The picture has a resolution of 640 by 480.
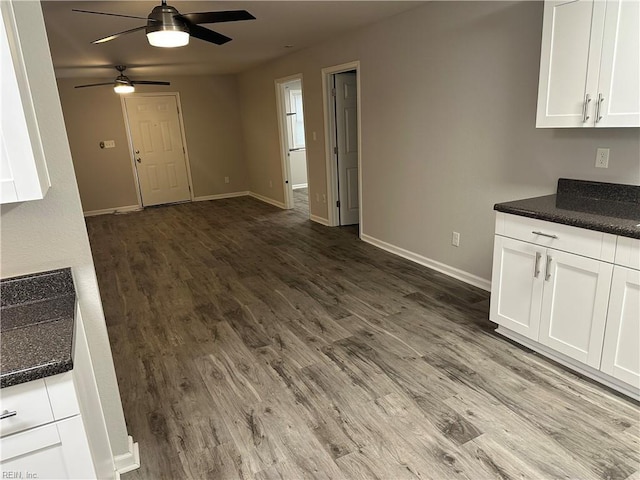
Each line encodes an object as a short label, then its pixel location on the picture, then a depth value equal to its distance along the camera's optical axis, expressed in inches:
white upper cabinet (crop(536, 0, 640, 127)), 79.8
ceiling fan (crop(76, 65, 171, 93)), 228.1
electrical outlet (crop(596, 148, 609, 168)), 97.3
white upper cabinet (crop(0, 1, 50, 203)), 41.8
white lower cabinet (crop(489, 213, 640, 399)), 79.0
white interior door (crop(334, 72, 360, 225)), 206.7
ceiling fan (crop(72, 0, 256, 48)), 101.0
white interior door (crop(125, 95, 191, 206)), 297.4
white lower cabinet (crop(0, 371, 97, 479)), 42.9
